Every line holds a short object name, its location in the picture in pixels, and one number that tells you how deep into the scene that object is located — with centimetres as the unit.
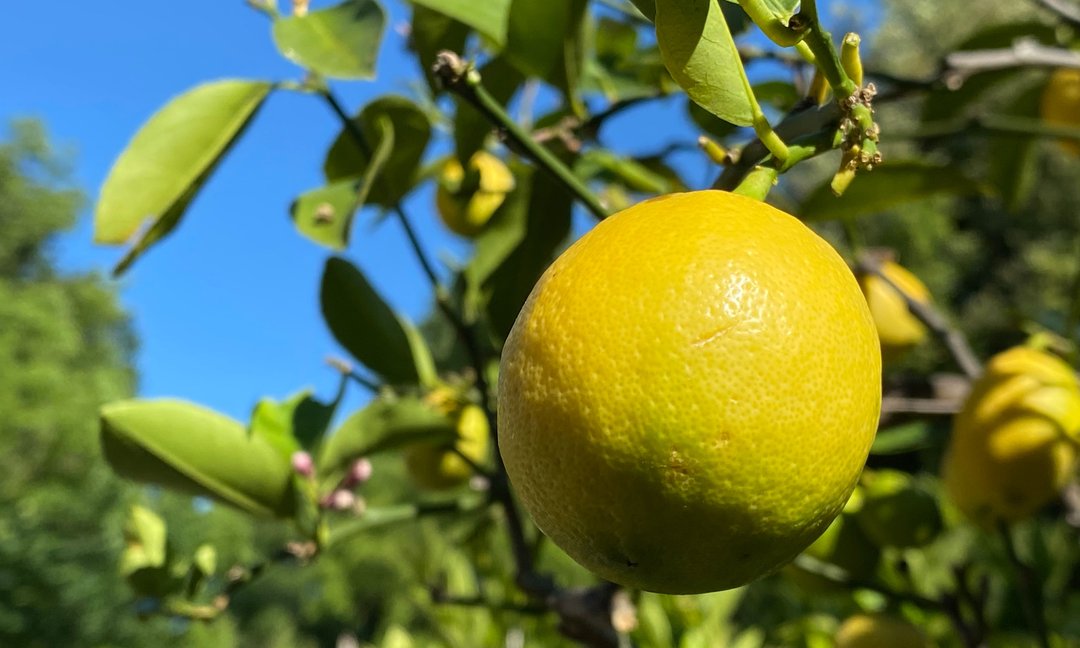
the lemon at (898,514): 69
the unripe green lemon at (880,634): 68
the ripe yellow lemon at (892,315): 90
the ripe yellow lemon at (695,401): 28
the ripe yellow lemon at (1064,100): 91
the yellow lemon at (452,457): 84
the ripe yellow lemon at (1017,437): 69
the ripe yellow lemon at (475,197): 86
